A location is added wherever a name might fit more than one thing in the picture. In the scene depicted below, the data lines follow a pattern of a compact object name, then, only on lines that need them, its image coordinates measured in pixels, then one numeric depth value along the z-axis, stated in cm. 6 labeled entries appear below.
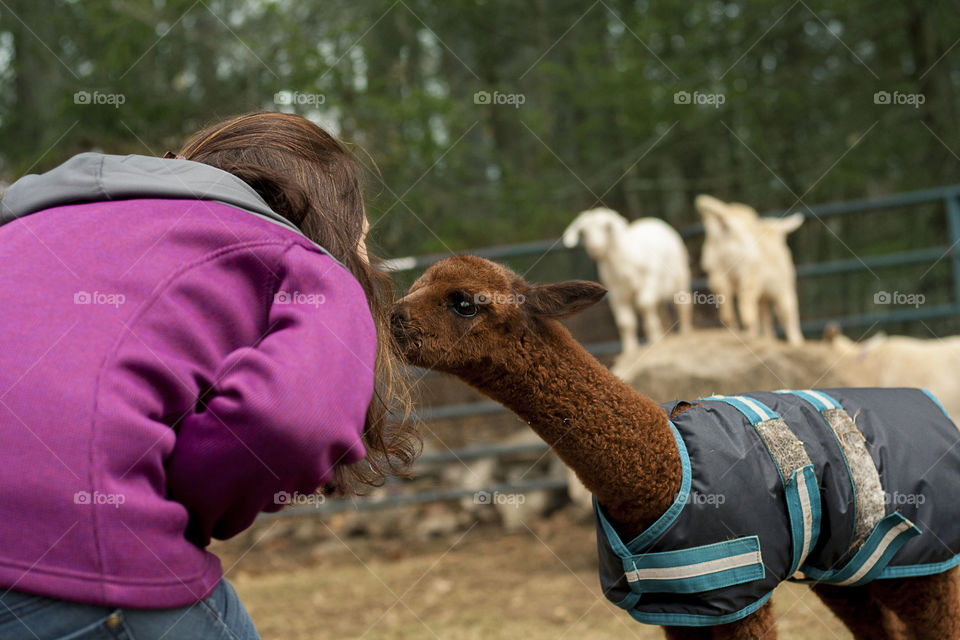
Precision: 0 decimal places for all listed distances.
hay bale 571
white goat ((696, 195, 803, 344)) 687
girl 123
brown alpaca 260
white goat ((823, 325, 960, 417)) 555
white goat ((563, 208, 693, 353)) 709
